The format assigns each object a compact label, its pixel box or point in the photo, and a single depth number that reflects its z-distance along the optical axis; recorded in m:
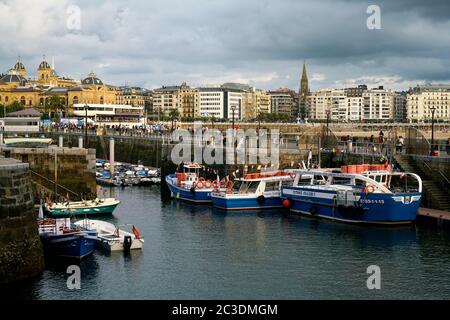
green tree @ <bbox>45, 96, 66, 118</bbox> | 171.25
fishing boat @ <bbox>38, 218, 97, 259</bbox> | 33.06
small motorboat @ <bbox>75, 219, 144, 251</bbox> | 35.66
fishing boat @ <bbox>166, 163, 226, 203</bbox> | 54.66
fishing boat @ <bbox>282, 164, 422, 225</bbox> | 42.28
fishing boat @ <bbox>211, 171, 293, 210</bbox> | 50.69
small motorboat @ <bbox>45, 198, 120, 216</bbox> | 44.56
